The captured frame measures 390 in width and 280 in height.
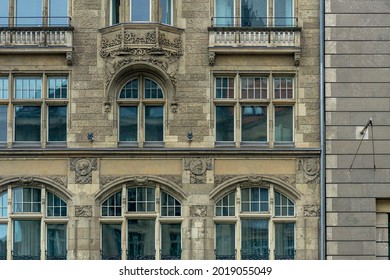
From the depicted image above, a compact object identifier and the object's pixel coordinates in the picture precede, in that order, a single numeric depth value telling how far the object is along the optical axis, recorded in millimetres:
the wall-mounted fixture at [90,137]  28594
